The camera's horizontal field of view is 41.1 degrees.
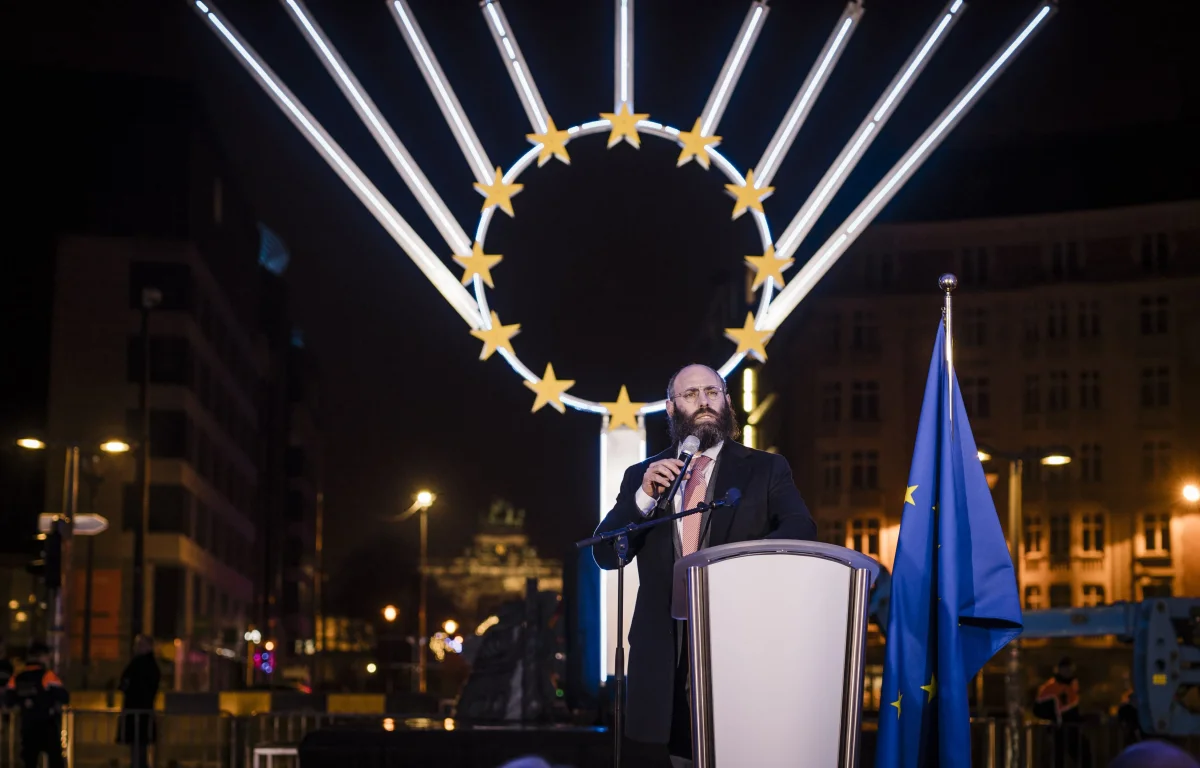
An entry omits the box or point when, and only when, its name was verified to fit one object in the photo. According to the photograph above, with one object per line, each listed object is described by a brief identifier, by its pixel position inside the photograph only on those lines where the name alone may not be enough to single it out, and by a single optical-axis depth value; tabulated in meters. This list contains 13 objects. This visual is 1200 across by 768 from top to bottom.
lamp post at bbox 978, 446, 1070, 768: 26.78
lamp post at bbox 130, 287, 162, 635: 29.02
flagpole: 5.18
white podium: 4.37
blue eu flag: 4.93
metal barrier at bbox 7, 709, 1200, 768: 13.48
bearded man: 4.86
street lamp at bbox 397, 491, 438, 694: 41.35
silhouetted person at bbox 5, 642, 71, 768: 14.85
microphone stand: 4.68
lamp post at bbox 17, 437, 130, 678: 20.73
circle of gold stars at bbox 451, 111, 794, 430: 11.18
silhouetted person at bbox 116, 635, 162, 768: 15.64
